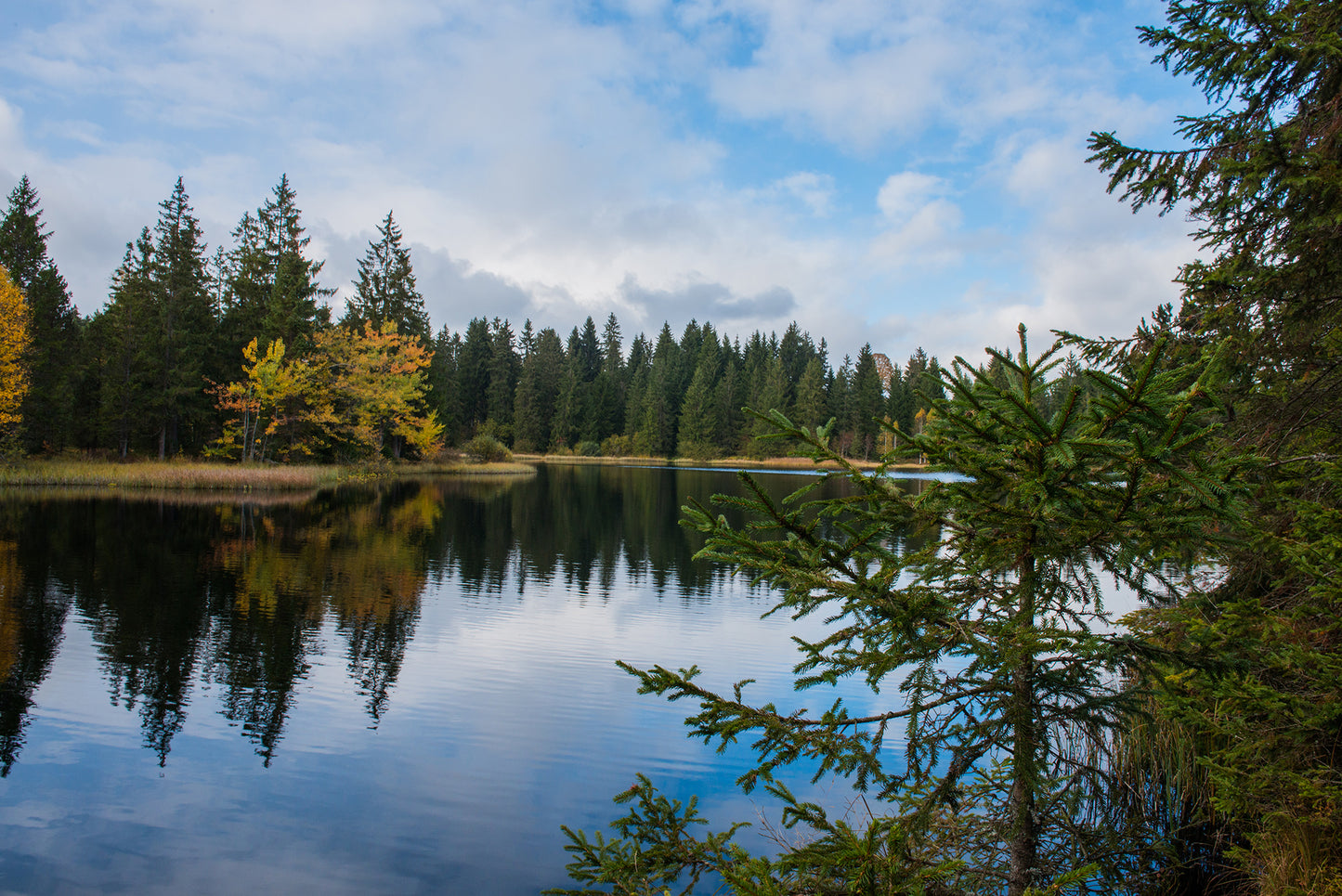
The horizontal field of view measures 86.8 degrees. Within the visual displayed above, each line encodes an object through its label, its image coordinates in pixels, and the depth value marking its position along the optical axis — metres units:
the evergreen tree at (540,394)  80.75
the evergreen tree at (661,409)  86.44
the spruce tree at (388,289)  48.44
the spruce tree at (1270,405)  3.65
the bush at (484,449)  55.72
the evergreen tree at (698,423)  84.75
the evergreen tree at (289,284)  38.03
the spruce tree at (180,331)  36.78
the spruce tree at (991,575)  2.44
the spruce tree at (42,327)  34.44
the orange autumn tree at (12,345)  28.81
